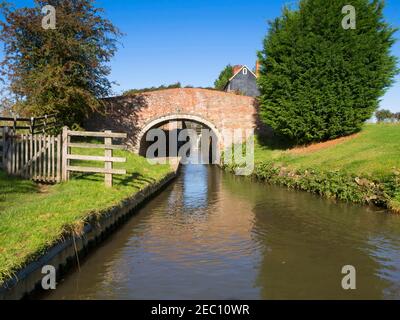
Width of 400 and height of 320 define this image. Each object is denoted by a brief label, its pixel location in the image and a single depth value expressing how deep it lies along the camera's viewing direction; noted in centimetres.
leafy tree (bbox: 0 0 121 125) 2038
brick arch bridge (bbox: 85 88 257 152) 2580
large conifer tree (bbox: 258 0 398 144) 1823
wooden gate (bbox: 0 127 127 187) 1038
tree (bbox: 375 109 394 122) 3865
